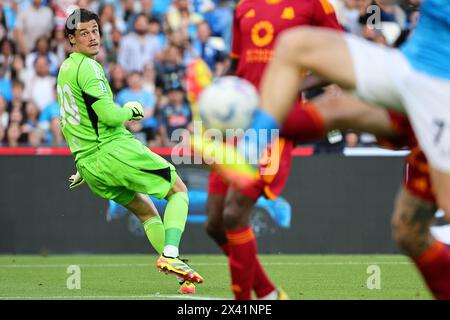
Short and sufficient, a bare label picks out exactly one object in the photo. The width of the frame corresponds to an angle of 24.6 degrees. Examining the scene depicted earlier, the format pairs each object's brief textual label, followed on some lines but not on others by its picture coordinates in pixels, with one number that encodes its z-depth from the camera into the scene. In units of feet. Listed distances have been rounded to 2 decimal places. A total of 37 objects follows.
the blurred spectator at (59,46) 55.16
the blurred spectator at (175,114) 49.65
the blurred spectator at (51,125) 50.24
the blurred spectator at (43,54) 54.19
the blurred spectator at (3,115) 50.17
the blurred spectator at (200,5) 58.03
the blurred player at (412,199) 20.18
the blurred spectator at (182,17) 56.85
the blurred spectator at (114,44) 55.42
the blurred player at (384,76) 18.13
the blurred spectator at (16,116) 49.85
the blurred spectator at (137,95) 51.26
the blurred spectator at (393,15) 53.40
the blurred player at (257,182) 23.27
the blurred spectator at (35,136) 49.42
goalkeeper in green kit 31.01
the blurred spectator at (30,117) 50.13
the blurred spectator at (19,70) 54.24
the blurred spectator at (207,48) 54.85
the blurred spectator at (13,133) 49.19
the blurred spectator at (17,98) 51.19
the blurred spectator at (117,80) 52.29
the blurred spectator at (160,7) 58.54
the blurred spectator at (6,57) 54.70
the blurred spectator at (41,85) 52.65
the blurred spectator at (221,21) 56.13
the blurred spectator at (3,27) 56.54
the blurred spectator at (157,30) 56.08
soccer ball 17.81
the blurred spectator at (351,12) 53.11
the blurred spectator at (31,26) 56.44
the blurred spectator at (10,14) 57.21
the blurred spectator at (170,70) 52.44
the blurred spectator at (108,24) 55.93
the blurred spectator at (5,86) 53.40
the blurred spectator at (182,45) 54.75
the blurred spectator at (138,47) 55.31
